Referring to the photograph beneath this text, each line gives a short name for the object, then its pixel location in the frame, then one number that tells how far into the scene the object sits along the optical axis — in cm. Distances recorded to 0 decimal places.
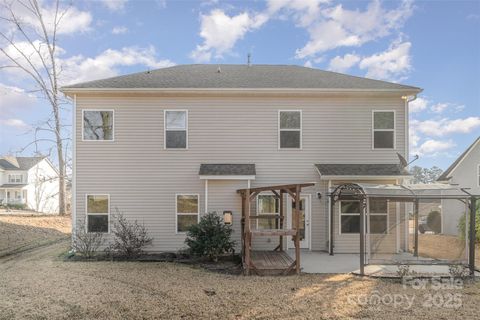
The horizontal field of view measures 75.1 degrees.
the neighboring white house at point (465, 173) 1623
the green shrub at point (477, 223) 1241
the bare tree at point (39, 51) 2080
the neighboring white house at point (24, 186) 4172
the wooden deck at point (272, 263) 820
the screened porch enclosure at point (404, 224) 826
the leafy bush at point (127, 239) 1024
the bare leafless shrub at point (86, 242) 1033
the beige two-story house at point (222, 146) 1095
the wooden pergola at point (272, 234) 817
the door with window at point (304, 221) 1119
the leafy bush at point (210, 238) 934
